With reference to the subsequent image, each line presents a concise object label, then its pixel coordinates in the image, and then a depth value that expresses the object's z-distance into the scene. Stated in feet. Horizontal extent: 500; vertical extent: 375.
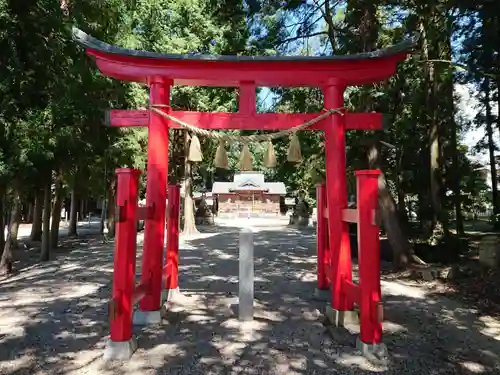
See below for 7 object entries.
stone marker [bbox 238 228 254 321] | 16.80
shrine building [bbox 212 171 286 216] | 140.67
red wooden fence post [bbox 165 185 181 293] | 20.67
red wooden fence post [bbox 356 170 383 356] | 12.91
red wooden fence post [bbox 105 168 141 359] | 12.79
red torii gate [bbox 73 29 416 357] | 16.37
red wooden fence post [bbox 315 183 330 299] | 20.34
